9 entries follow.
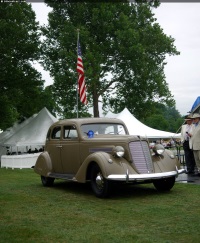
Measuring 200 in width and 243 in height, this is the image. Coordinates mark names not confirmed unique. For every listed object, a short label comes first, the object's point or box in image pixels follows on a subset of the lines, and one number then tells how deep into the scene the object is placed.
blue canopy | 15.79
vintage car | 8.38
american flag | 19.59
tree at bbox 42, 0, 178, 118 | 30.42
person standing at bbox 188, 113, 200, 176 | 11.84
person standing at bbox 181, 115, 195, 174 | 12.91
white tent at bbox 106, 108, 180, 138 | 22.79
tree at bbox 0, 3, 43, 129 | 26.78
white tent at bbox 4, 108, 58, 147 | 22.50
